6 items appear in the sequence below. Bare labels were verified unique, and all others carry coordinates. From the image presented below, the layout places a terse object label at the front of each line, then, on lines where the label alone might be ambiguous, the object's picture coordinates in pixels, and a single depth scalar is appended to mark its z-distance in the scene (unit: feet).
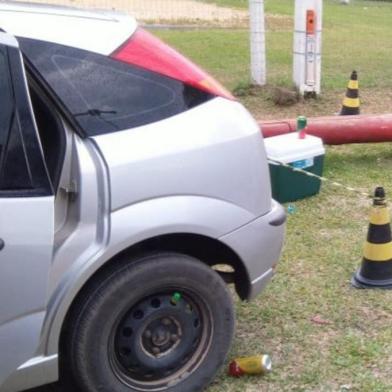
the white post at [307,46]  28.86
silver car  8.96
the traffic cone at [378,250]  14.02
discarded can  11.34
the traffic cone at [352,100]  27.12
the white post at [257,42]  30.63
